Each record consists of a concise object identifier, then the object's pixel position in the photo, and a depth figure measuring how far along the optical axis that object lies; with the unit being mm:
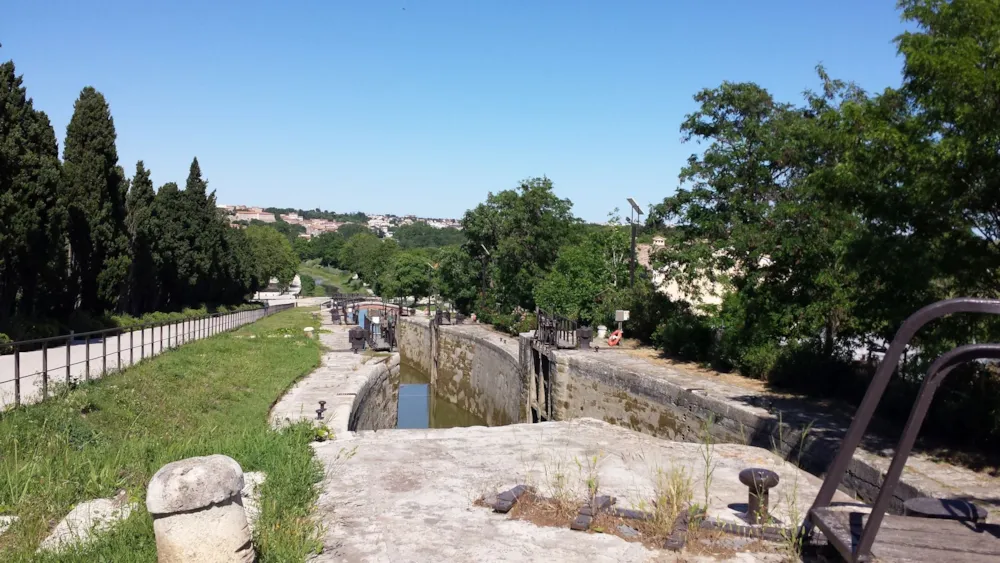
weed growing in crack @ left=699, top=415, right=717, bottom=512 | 6033
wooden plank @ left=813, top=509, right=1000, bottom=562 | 4105
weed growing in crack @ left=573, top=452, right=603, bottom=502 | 6309
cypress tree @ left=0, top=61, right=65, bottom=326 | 18094
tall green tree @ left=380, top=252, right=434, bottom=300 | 68750
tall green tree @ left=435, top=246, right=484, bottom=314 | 40938
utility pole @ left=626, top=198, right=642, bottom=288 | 20720
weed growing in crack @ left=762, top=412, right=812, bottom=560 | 4965
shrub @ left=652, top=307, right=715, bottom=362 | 17422
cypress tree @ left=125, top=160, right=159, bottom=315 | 29203
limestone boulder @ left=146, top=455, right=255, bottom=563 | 4098
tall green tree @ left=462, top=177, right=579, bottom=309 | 35344
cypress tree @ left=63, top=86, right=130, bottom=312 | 24094
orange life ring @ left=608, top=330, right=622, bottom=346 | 21062
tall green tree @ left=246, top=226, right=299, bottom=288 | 71625
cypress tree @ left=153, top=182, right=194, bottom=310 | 34469
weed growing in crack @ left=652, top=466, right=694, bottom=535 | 5668
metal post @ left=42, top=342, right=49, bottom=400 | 9938
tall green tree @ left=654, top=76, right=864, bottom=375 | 13234
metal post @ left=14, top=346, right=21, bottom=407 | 9156
